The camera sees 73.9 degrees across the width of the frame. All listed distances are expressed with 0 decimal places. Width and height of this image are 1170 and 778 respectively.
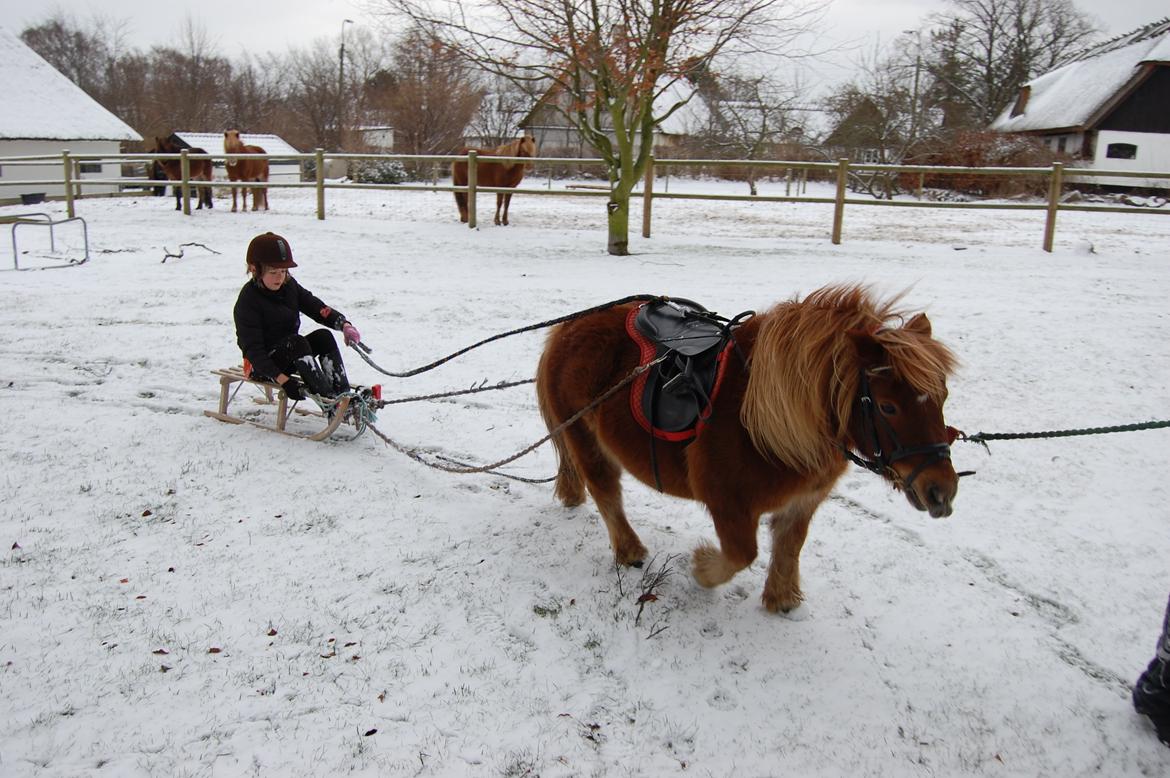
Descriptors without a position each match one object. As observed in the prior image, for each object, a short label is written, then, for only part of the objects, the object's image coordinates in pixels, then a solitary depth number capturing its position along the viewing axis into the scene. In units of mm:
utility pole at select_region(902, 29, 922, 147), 28994
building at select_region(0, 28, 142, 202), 24531
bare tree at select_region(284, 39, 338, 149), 39312
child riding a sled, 5090
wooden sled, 5156
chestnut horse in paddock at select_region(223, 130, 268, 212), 18406
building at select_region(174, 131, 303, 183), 29344
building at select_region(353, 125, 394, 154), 37188
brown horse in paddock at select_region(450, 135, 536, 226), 16180
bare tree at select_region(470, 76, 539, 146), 34512
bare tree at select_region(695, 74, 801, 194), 28683
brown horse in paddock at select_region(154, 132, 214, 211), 18516
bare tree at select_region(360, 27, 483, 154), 28703
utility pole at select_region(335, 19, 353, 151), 39094
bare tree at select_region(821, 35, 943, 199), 29719
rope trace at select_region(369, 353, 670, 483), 3389
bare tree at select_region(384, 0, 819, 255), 11344
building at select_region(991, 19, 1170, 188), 29250
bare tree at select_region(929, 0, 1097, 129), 39750
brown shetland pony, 2561
